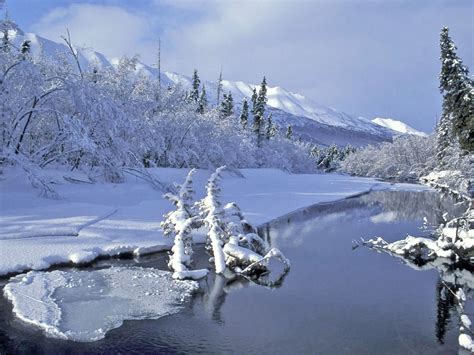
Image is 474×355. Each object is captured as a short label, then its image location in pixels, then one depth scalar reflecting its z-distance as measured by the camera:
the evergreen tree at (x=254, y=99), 71.09
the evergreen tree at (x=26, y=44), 40.58
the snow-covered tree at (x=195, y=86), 67.82
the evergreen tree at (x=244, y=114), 73.43
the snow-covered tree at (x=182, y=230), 13.17
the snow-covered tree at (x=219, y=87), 82.87
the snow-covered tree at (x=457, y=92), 31.22
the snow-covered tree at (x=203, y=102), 59.20
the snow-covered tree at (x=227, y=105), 67.65
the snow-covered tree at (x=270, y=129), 78.71
